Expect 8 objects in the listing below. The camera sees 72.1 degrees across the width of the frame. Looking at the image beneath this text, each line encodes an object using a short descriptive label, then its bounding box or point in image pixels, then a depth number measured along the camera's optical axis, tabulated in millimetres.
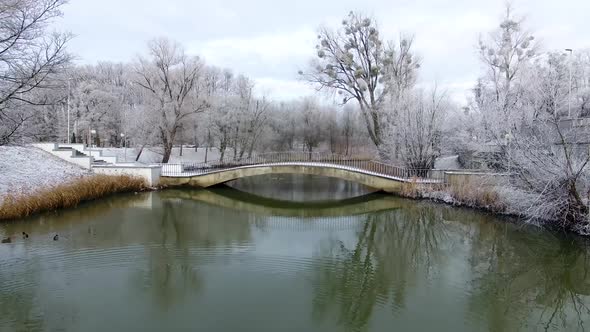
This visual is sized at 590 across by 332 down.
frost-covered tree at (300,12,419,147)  26734
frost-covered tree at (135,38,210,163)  29047
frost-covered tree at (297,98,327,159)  42469
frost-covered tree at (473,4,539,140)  20119
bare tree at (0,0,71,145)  11469
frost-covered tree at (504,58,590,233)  12211
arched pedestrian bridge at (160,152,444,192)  21750
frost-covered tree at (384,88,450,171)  21766
